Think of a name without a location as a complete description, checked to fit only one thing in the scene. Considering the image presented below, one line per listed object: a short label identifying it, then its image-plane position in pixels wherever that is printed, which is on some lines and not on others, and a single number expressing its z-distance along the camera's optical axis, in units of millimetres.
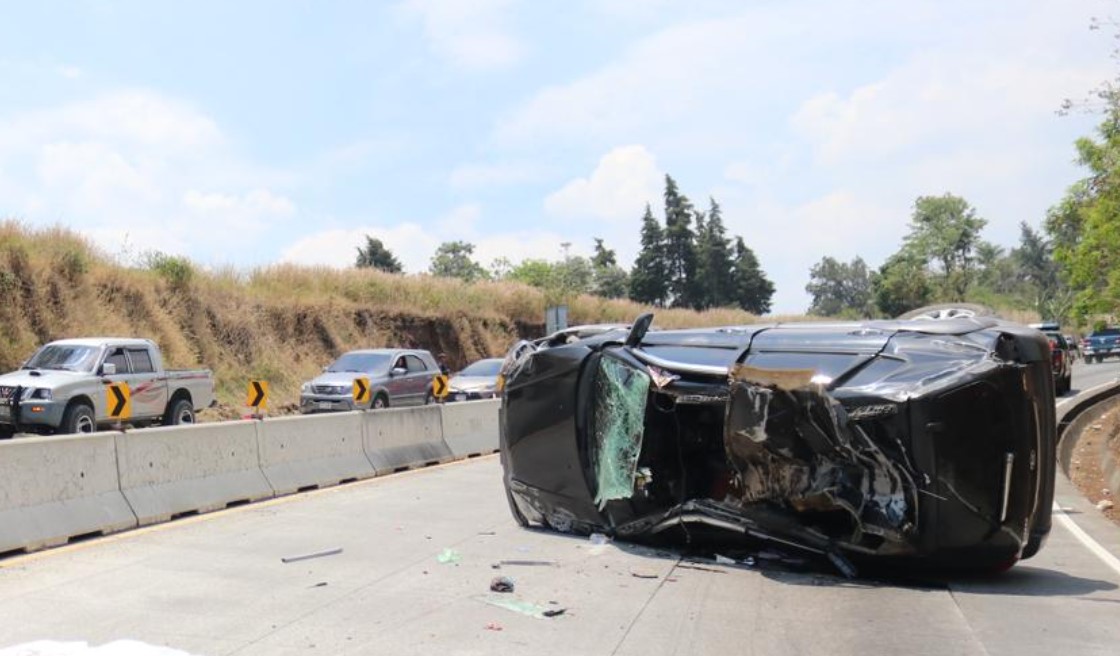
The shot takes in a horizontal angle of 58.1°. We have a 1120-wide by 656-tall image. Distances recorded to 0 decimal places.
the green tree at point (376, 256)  82744
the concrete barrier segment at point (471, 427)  17031
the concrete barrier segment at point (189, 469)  9742
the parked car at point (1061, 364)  29392
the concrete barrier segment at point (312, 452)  12008
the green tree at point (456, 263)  101750
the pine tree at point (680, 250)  86500
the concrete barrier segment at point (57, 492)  8258
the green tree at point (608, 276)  95750
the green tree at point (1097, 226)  17516
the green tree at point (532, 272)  94312
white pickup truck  16359
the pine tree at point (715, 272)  86625
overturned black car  7059
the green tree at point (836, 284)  155625
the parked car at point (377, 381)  22312
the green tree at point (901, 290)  84625
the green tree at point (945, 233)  97875
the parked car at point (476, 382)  25156
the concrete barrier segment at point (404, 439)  14469
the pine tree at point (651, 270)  86438
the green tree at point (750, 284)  88438
